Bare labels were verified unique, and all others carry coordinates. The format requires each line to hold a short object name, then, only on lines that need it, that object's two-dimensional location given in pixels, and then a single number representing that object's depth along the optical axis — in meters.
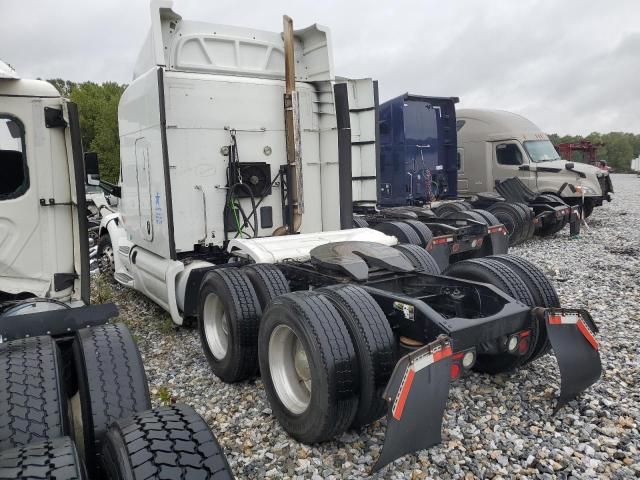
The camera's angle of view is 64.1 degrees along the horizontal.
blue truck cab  12.13
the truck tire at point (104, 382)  2.27
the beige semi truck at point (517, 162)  13.69
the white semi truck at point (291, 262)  3.19
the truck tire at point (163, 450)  1.75
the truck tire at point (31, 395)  2.04
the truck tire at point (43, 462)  1.56
